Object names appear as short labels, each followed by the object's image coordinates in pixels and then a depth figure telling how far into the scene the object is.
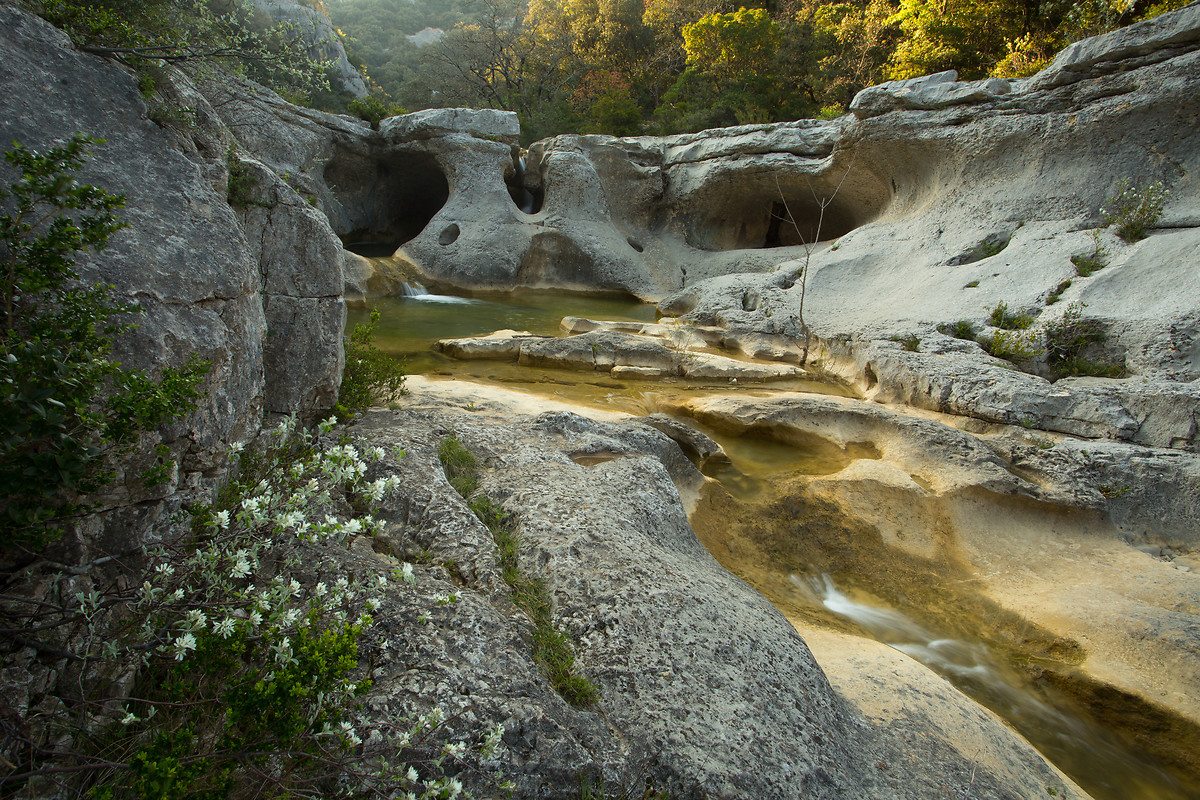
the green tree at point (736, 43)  22.83
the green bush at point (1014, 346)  9.45
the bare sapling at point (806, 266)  12.65
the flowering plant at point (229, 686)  1.90
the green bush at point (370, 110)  20.77
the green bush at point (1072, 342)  9.05
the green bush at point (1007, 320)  9.97
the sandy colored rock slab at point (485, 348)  11.16
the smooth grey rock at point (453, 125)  19.92
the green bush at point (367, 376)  5.55
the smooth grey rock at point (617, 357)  10.78
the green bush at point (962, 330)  10.40
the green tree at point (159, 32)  3.44
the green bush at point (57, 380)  1.78
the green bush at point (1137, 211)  10.84
